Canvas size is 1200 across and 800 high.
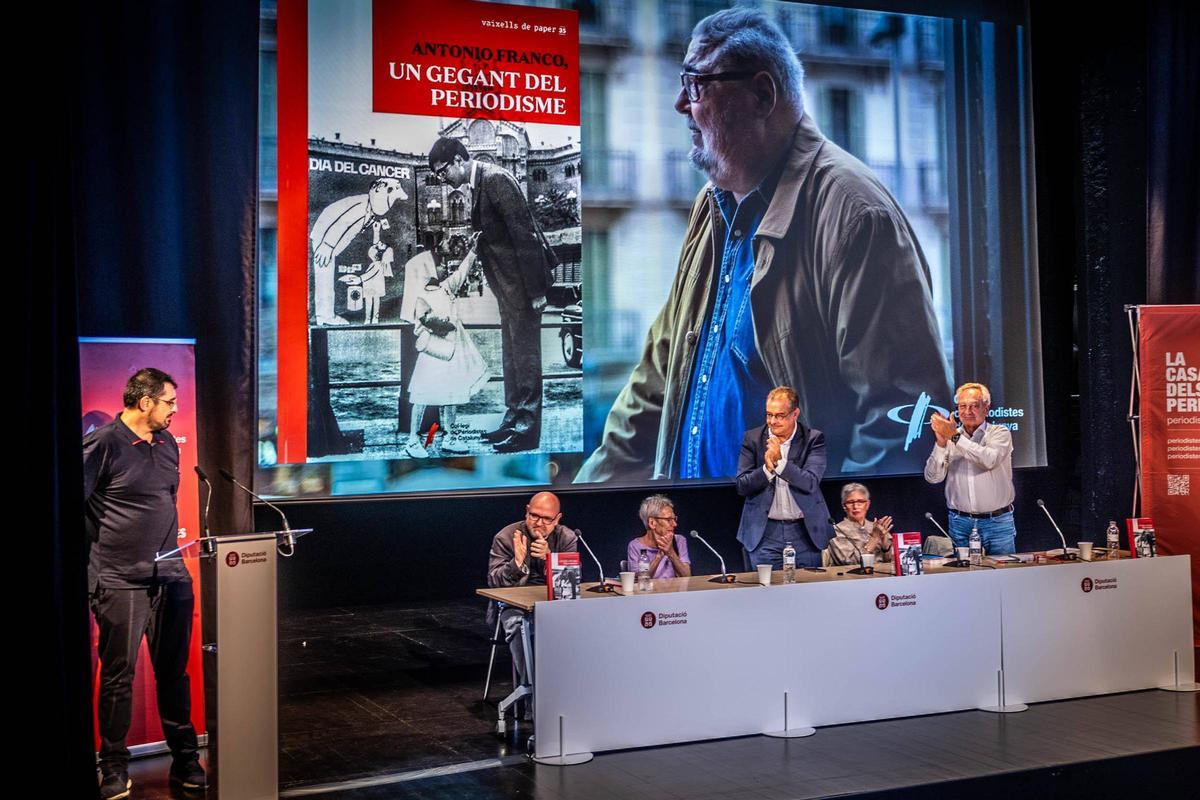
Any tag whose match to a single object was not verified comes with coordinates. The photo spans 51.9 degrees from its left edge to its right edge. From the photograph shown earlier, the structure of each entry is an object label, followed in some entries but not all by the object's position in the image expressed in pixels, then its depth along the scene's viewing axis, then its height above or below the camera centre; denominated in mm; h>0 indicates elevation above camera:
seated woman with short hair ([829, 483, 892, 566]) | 5535 -603
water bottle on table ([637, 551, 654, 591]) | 4672 -674
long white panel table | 4504 -993
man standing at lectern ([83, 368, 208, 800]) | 4238 -577
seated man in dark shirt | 4961 -584
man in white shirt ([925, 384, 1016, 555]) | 5645 -336
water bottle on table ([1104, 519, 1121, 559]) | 5582 -655
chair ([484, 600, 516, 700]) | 5219 -1001
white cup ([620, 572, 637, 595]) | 4594 -675
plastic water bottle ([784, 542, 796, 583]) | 4844 -656
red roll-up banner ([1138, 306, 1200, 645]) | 6316 -158
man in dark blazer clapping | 5445 -403
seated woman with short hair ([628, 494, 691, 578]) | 5164 -597
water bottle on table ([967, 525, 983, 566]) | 5254 -656
